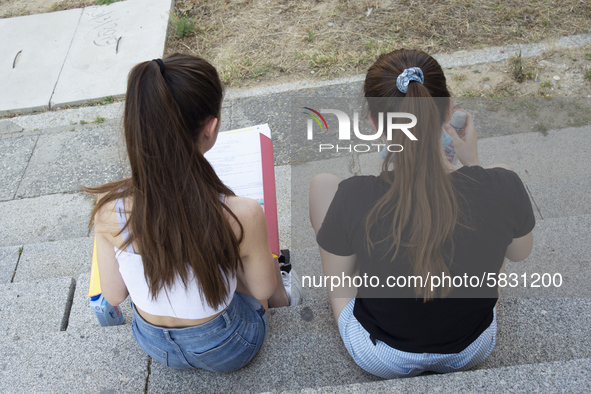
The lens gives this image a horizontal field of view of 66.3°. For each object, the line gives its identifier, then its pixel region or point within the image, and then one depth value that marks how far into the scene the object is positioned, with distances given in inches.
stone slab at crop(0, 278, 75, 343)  80.9
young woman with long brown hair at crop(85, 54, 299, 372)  45.8
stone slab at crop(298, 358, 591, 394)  50.5
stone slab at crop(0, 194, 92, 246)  120.7
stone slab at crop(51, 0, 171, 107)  161.2
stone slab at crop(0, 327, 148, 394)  64.9
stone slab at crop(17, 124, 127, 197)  133.6
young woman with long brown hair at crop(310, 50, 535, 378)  50.1
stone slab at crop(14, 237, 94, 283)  103.3
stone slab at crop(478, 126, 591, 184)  110.3
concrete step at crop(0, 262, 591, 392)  63.6
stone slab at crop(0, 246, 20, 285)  103.7
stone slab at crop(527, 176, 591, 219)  100.7
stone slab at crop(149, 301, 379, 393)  63.5
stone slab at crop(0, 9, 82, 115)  161.3
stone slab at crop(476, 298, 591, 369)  63.2
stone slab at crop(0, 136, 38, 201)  134.8
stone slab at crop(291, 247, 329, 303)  95.2
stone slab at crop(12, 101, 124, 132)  152.5
